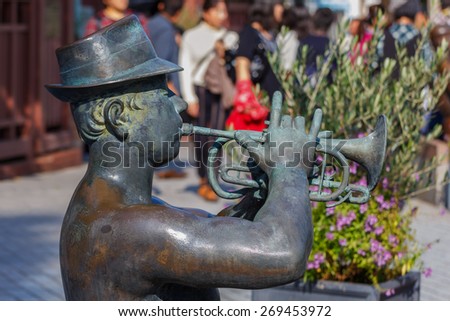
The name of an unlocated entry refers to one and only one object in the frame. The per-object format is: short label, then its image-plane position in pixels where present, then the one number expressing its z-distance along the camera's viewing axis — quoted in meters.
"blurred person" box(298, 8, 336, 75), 12.29
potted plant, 7.30
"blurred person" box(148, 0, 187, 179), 13.44
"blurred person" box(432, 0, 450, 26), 14.37
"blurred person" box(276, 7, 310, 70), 14.47
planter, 7.25
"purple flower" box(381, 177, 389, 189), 7.45
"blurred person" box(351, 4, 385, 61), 8.11
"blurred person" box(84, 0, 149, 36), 12.09
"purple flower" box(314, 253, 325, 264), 7.28
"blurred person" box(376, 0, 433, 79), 12.08
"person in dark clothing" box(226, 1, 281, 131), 11.60
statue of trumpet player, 3.82
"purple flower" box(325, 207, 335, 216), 7.26
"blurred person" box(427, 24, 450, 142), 13.58
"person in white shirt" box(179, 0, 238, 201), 13.71
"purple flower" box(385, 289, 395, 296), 7.23
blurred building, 14.92
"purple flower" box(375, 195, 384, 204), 7.33
